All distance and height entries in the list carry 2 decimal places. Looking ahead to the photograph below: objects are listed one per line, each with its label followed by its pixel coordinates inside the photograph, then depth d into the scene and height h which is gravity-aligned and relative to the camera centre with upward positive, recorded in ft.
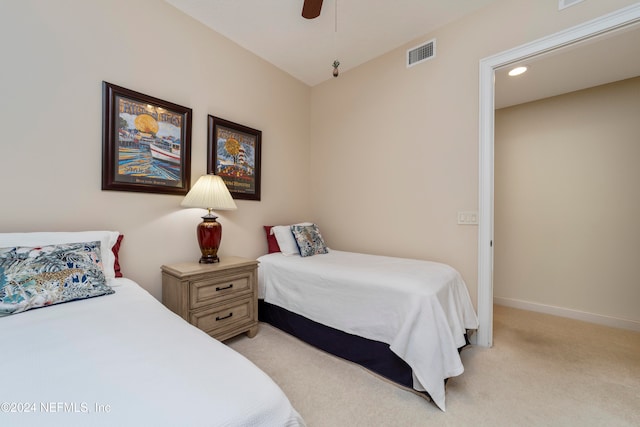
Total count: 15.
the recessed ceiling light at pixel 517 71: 7.59 +4.35
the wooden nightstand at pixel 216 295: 6.05 -2.07
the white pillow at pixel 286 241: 8.78 -0.95
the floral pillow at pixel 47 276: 3.81 -1.04
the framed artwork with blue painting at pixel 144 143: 6.02 +1.81
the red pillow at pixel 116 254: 5.72 -0.94
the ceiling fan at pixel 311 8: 5.41 +4.51
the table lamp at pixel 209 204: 6.73 +0.25
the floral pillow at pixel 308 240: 8.59 -0.92
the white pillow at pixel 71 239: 4.53 -0.52
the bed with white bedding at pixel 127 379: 1.85 -1.45
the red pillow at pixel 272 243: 9.21 -1.07
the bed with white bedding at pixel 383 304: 4.89 -2.14
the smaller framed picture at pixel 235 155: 8.07 +1.96
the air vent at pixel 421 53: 8.08 +5.25
